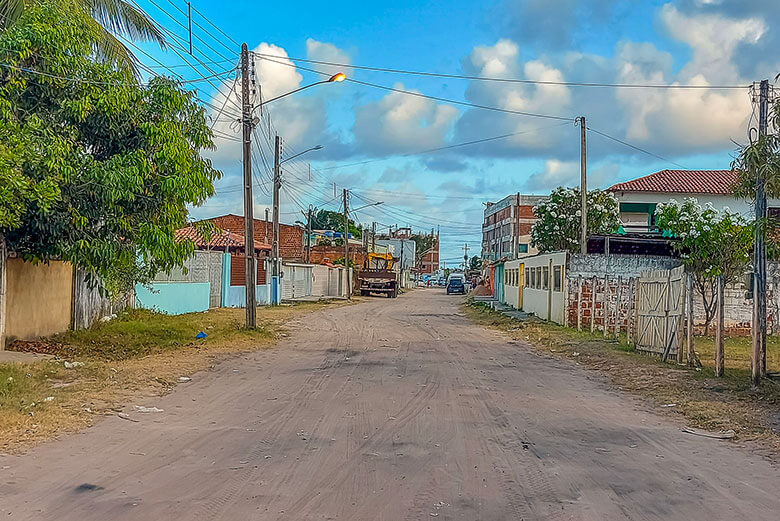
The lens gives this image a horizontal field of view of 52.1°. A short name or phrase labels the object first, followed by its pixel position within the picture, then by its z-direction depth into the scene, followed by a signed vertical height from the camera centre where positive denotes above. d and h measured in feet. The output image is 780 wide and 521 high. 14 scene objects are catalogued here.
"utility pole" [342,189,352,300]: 176.48 +5.50
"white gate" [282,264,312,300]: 150.92 -2.89
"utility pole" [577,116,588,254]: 98.99 +9.62
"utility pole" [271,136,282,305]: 125.21 -0.10
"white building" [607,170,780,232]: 165.68 +15.85
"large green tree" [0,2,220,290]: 43.50 +6.72
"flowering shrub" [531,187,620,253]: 140.26 +9.07
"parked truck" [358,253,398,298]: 192.54 -3.40
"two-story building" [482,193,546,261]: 287.07 +16.36
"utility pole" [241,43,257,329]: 73.61 +5.44
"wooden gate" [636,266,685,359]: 54.29 -3.01
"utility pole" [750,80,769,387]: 41.37 -1.64
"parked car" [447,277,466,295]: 254.27 -5.63
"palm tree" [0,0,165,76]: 52.26 +17.71
